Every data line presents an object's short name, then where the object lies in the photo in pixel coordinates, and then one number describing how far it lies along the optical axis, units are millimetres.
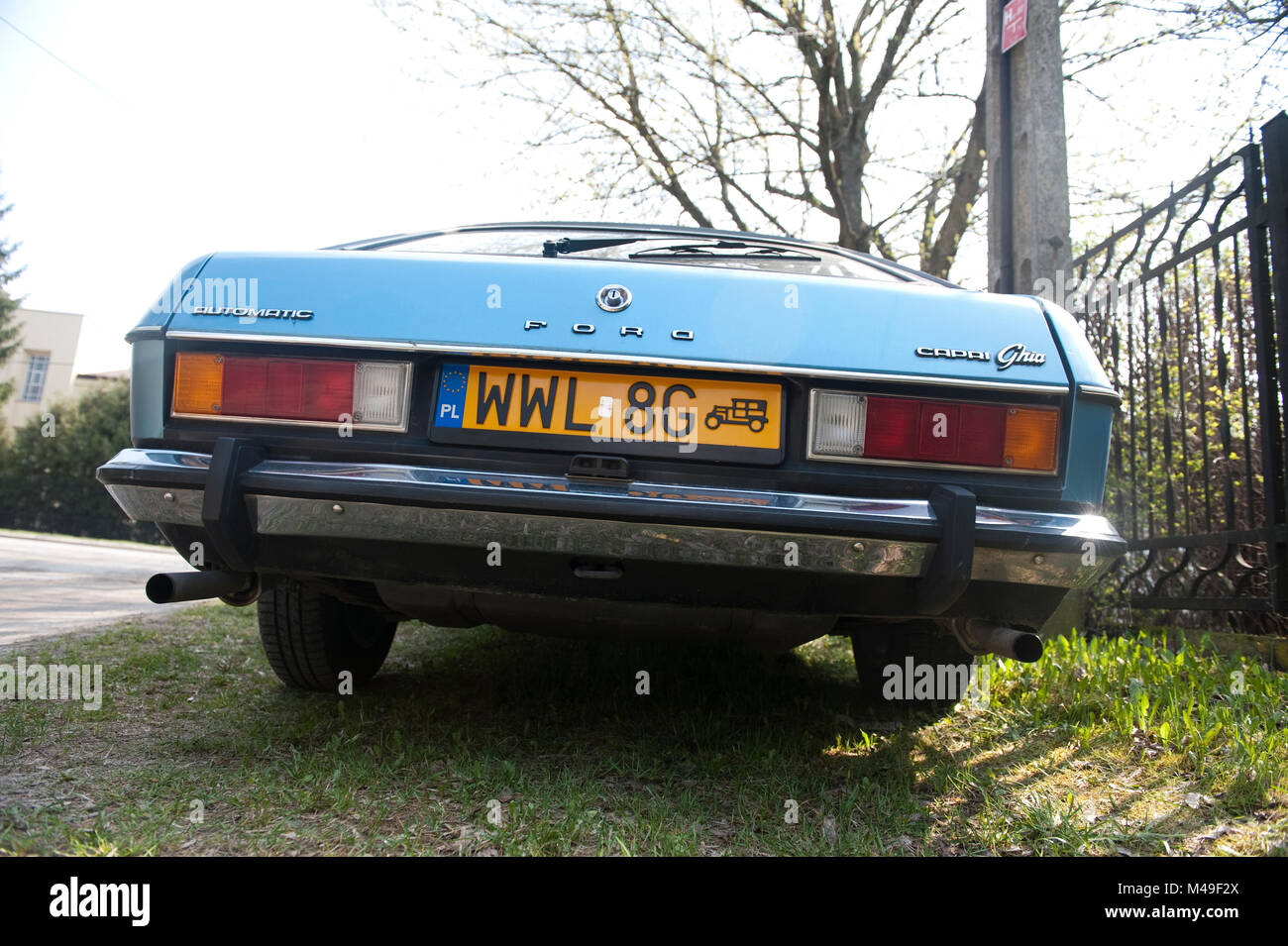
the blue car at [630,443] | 1931
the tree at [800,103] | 10422
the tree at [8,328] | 33750
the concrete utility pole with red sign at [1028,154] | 4801
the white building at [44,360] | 38438
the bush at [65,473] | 29969
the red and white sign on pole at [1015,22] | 4875
